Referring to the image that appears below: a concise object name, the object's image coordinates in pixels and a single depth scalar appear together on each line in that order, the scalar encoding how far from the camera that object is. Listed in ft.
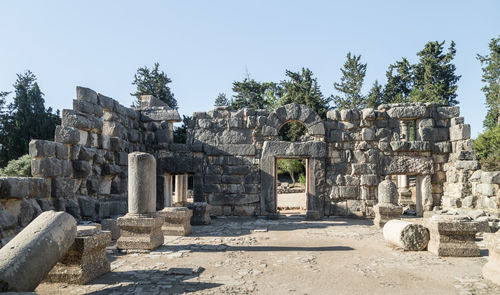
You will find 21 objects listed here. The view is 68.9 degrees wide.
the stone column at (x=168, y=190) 44.45
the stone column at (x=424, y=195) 42.55
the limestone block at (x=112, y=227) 29.19
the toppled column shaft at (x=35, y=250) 12.77
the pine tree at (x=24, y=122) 71.67
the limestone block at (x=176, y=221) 29.89
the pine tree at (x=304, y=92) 107.34
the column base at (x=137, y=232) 23.58
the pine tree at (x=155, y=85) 116.47
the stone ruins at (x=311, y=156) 39.78
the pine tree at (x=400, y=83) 107.86
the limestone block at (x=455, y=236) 21.45
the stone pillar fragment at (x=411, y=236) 23.31
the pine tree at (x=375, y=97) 108.58
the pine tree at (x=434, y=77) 97.66
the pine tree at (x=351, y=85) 116.67
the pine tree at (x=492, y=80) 95.66
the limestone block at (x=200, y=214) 36.52
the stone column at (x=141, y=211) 23.77
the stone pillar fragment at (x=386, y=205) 34.17
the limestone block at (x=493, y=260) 16.21
